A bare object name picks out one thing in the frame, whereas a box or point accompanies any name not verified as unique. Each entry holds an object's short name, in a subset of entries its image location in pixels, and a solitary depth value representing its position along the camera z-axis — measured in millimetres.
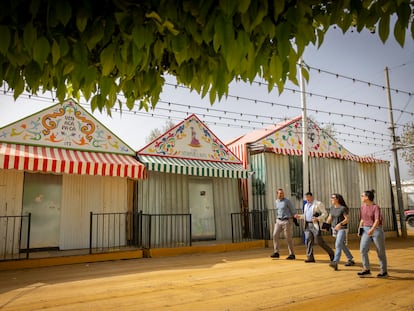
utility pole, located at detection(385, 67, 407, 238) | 14550
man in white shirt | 7557
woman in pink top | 5965
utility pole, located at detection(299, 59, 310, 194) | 11398
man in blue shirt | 8391
